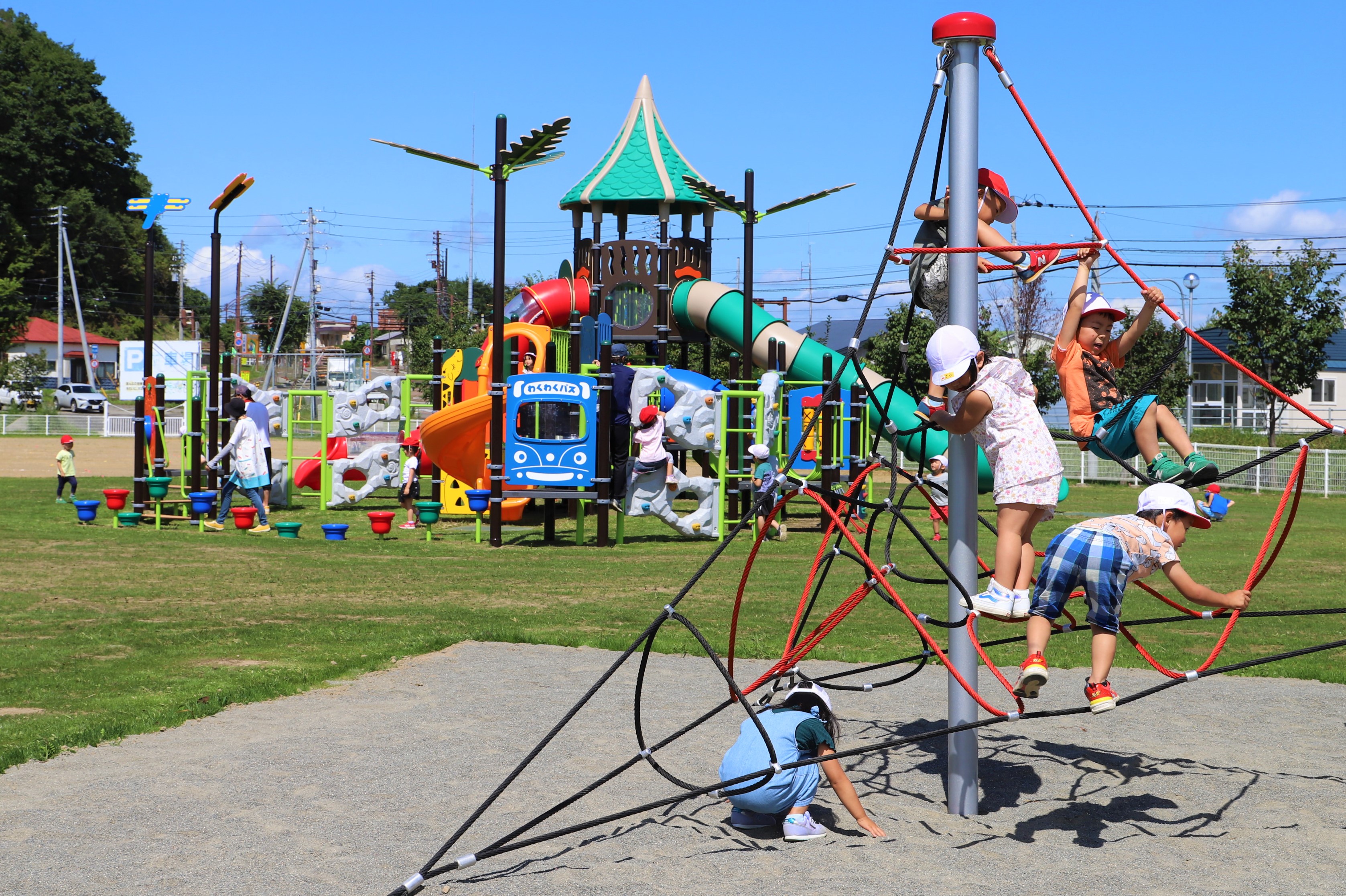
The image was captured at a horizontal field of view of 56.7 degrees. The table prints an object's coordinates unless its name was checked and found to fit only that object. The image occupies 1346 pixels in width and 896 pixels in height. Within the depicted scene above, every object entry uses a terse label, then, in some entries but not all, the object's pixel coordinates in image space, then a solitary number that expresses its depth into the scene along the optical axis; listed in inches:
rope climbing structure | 198.5
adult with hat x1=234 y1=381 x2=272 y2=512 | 709.9
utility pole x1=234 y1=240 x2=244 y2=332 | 2866.6
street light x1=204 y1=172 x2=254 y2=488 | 792.3
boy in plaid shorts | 206.4
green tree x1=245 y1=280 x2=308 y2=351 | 3580.2
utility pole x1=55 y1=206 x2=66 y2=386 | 2492.6
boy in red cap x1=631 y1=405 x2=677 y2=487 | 683.4
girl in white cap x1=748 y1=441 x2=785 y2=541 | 697.0
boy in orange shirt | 228.4
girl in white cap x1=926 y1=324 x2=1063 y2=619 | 204.7
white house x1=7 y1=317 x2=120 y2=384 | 3122.5
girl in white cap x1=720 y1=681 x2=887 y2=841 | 218.4
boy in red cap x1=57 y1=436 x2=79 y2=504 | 874.1
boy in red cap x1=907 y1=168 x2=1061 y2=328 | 236.8
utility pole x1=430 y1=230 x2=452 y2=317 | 3196.4
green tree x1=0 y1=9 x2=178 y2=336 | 2989.7
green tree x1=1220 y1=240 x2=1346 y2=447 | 1190.9
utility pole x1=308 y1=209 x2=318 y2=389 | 2340.1
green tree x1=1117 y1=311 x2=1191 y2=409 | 1476.4
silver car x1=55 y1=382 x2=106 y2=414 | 2343.8
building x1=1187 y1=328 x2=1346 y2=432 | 1940.2
